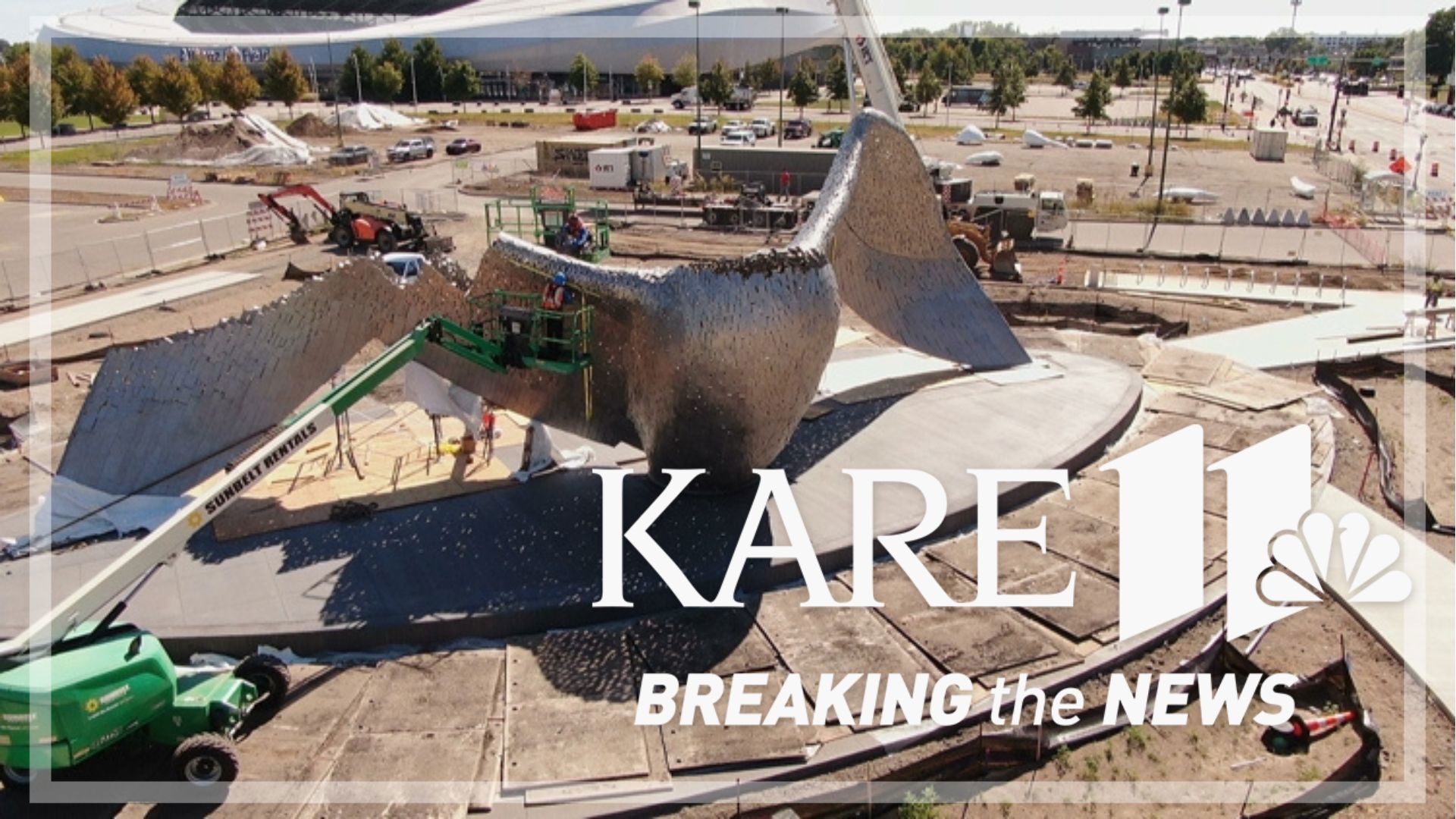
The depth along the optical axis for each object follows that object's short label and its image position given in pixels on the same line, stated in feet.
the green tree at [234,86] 250.37
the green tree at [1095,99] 257.75
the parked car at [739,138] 221.66
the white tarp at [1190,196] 155.53
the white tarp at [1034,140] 232.12
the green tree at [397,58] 342.85
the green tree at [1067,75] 411.95
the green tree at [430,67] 351.25
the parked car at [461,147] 220.64
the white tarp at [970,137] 238.27
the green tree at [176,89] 244.63
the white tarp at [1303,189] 163.22
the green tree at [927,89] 302.04
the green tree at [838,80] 289.94
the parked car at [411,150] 208.85
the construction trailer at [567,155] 186.60
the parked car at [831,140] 211.20
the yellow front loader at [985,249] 111.55
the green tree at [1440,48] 387.96
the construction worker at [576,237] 59.98
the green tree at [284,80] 269.85
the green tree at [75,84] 252.01
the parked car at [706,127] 267.43
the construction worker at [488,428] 61.82
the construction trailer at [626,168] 170.50
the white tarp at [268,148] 206.69
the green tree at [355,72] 323.16
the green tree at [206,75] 258.98
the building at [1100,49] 581.53
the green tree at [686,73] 354.95
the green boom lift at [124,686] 33.78
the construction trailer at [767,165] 162.30
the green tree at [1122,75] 355.56
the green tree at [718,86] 285.64
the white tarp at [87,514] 51.01
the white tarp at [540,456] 58.70
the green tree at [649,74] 346.74
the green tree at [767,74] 380.78
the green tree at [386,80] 320.09
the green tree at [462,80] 334.85
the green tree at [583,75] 348.79
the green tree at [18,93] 244.63
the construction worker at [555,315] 50.49
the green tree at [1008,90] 284.82
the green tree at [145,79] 248.73
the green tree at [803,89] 281.13
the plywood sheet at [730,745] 36.99
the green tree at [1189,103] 221.46
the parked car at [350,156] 205.57
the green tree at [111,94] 240.94
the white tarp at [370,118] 265.34
